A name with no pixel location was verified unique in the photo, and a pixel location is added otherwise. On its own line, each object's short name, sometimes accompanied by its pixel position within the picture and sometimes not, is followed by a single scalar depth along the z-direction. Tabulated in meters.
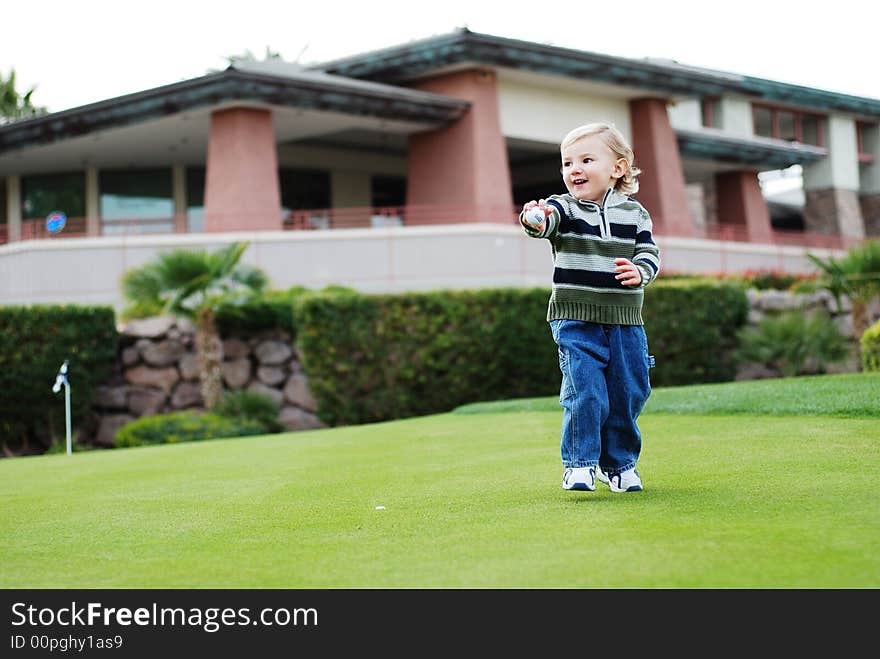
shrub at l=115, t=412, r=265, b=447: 16.44
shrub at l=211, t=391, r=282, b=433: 17.58
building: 22.88
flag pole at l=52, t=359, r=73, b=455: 13.92
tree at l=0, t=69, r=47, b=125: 48.72
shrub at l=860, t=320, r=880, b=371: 15.32
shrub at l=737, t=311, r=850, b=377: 19.03
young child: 5.76
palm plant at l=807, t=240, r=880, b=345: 19.44
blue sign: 22.27
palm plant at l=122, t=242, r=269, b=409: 17.19
